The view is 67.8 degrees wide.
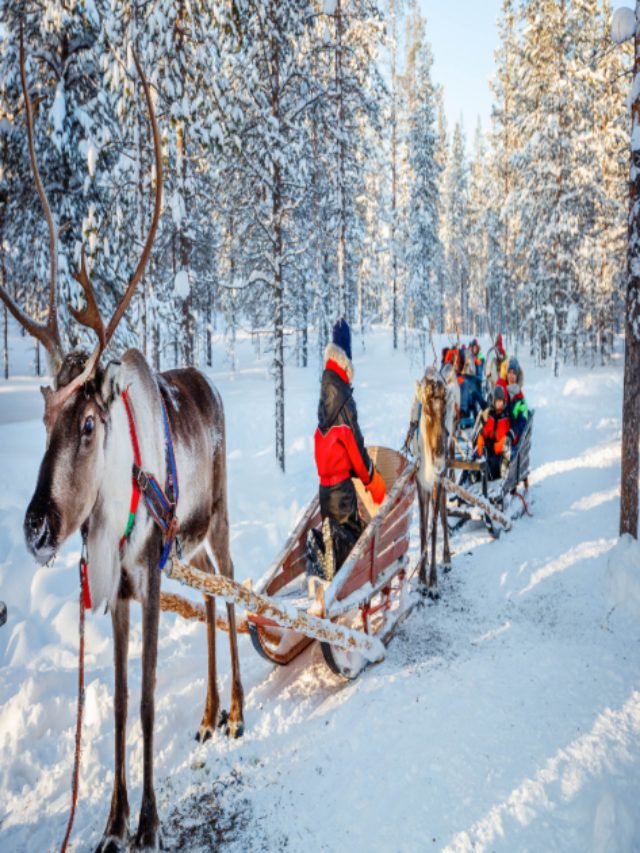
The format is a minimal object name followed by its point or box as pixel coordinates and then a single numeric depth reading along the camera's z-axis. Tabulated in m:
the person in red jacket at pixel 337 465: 4.18
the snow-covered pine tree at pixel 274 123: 8.78
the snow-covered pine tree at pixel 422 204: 24.19
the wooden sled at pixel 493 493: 6.80
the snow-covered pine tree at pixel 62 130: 7.72
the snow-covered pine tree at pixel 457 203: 39.75
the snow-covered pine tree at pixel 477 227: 36.78
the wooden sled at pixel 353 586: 3.66
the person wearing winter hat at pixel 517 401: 8.41
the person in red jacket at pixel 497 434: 8.31
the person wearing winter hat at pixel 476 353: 13.12
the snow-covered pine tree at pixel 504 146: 23.28
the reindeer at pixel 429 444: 5.39
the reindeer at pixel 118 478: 2.03
